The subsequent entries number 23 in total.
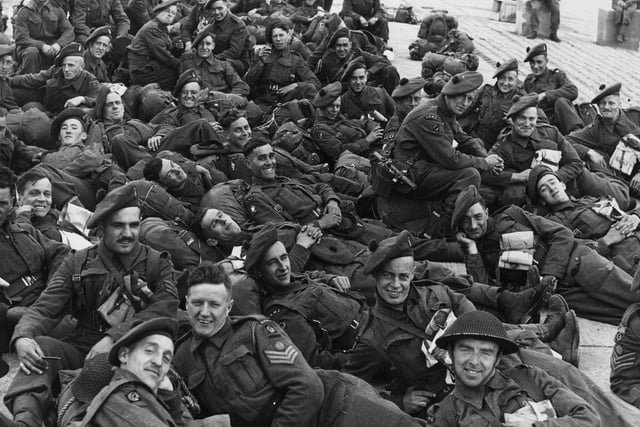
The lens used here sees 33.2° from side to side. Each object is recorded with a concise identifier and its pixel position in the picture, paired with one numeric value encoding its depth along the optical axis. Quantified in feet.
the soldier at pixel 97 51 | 44.60
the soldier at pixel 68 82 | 41.52
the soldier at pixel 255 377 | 20.30
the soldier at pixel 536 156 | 35.17
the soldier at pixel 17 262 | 25.17
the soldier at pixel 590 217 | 30.94
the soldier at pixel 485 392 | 19.45
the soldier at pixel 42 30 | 47.21
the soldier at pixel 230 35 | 47.83
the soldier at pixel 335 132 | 38.52
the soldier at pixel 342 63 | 46.98
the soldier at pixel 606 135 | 38.17
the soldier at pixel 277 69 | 45.89
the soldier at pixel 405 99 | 38.65
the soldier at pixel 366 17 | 56.44
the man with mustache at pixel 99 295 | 22.35
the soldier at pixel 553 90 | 42.63
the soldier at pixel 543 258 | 28.99
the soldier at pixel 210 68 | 44.45
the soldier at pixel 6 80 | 41.96
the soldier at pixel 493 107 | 39.99
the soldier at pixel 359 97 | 41.63
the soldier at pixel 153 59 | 46.42
